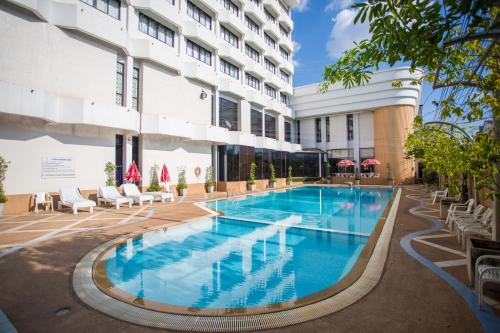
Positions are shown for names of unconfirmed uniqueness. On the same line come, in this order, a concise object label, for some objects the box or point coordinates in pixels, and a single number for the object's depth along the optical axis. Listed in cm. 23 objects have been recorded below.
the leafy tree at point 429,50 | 183
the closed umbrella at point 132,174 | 1390
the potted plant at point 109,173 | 1376
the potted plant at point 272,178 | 2556
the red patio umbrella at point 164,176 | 1585
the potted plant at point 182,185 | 1766
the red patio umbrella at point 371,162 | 2689
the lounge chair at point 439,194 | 1267
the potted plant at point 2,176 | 966
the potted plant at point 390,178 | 2660
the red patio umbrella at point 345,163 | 2971
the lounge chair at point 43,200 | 1076
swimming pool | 460
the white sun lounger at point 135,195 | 1307
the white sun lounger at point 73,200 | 1061
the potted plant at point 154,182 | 1555
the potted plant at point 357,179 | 2764
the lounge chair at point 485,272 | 320
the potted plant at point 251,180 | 2277
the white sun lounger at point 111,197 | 1201
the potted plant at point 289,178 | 2877
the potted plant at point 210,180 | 1994
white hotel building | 1075
